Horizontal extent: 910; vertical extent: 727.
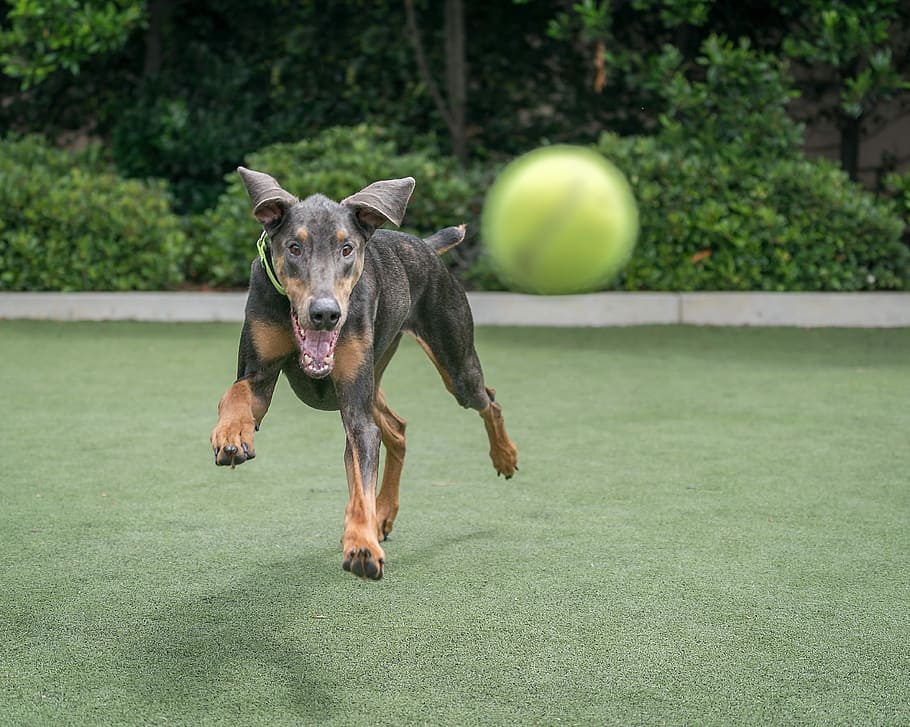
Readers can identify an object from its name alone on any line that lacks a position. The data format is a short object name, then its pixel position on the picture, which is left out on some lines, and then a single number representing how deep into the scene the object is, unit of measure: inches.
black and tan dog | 130.1
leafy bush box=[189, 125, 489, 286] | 430.9
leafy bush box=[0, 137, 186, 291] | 429.7
